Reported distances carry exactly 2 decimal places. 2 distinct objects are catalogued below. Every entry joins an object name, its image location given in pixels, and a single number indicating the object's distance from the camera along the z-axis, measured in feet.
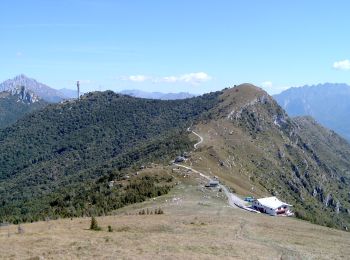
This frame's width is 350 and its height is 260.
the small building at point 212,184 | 396.49
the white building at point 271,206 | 336.90
